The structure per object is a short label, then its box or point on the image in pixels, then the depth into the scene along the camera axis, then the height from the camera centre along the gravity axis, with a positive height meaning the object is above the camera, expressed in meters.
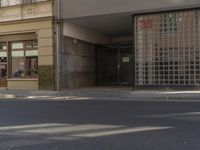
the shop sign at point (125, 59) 21.25 +0.86
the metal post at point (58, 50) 16.71 +1.24
